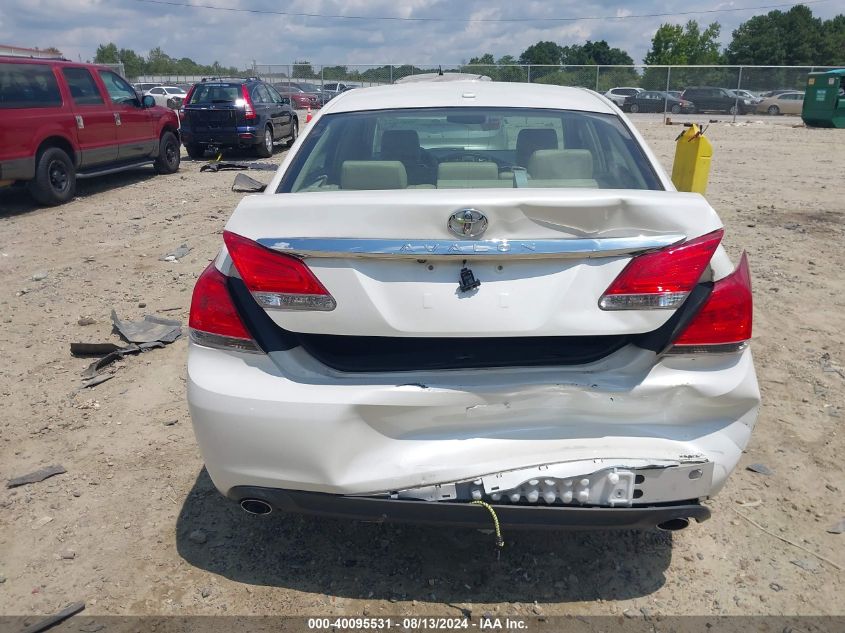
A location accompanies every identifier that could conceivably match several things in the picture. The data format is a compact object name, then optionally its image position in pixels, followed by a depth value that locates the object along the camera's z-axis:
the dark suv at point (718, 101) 31.86
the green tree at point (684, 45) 69.94
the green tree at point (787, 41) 68.31
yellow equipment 8.01
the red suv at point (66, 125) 9.38
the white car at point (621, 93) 34.06
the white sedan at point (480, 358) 2.11
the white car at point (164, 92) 35.08
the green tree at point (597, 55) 87.06
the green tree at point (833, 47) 66.88
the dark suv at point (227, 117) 14.70
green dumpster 24.55
